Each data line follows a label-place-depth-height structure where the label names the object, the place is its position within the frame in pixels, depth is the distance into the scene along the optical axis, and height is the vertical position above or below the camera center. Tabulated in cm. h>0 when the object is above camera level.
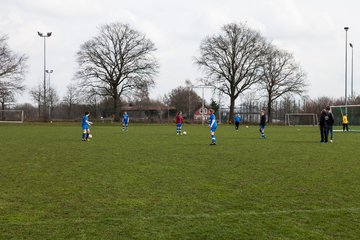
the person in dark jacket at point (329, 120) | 2028 -20
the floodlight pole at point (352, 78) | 4826 +458
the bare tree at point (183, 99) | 9812 +387
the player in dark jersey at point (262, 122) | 2408 -38
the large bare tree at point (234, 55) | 5656 +829
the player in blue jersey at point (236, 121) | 3892 -52
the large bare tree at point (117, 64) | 5588 +692
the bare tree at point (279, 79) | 6106 +544
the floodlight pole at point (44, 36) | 5198 +1000
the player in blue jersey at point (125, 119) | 3438 -35
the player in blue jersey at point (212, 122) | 1892 -31
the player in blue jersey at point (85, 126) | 2180 -61
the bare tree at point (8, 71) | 4975 +519
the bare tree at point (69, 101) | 7001 +237
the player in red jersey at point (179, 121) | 2842 -41
